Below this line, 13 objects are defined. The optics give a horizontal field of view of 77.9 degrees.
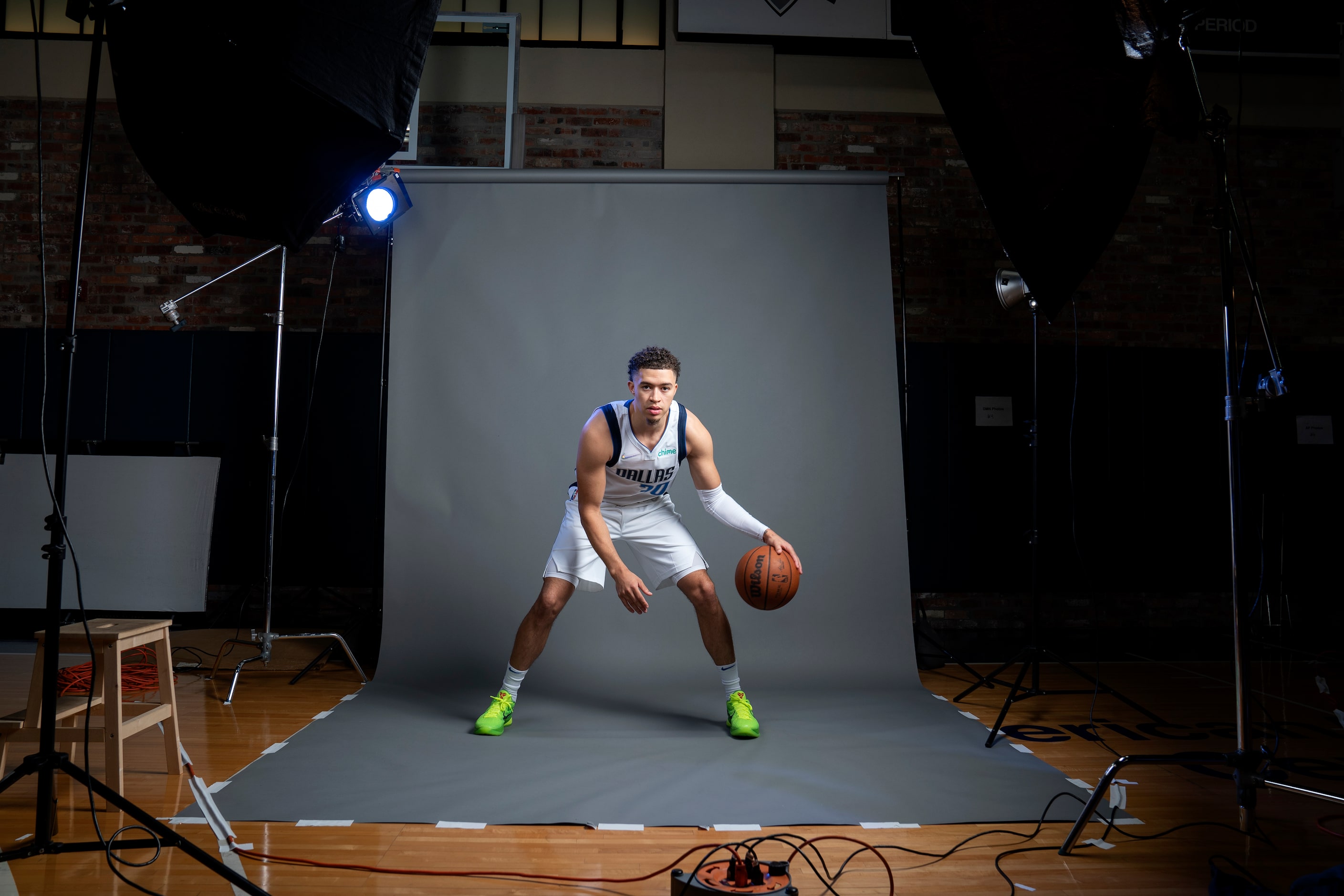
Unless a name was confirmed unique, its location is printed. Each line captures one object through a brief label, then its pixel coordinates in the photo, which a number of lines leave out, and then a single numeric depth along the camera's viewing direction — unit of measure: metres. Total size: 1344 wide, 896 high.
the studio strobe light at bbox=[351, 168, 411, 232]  4.34
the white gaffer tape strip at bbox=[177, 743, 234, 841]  2.23
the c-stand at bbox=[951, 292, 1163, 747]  3.73
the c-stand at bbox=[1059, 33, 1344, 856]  2.17
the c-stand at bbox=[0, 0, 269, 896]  1.93
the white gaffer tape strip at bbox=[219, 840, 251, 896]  2.07
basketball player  3.30
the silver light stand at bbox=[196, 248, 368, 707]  4.23
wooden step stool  2.45
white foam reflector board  5.12
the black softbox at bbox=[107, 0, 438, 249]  1.76
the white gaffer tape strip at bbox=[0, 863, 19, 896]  1.96
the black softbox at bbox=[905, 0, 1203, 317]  1.70
